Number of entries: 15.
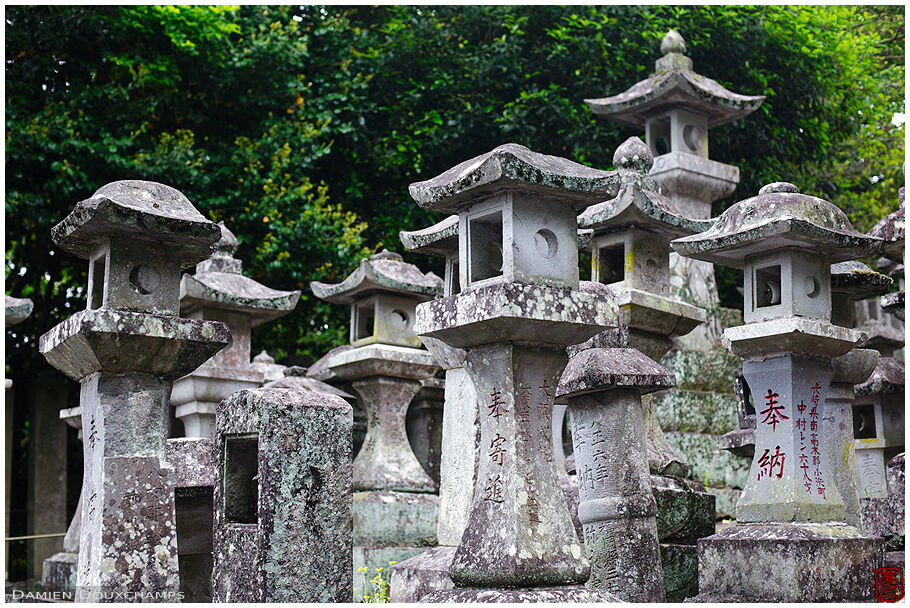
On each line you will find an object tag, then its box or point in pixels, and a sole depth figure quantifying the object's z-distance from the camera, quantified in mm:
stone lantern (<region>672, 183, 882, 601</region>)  6738
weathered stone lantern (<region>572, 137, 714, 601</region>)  7668
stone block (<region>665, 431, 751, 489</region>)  11641
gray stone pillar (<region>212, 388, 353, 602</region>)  5293
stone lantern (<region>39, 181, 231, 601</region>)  5828
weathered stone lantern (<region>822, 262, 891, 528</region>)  7980
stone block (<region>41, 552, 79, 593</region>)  9328
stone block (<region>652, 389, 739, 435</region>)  11664
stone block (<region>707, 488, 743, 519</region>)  11367
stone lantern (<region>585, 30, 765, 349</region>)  12492
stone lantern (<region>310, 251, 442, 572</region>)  9219
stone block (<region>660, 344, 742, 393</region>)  11938
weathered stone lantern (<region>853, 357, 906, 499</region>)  9703
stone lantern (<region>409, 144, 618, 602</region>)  5051
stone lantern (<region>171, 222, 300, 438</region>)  9181
